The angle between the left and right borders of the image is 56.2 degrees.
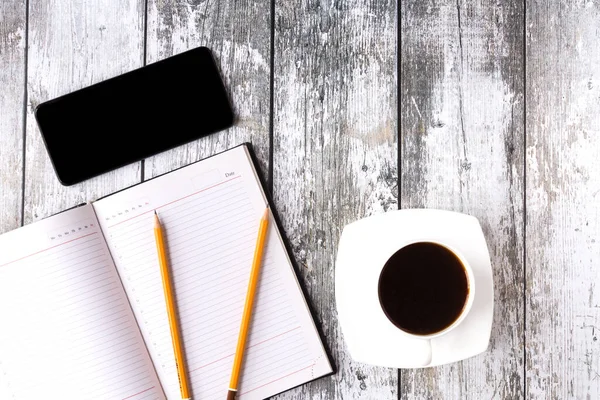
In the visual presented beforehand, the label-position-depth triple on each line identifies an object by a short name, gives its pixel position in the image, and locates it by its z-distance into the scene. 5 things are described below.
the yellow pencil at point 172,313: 0.66
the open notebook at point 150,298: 0.67
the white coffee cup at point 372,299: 0.59
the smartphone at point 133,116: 0.69
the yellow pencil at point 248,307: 0.66
